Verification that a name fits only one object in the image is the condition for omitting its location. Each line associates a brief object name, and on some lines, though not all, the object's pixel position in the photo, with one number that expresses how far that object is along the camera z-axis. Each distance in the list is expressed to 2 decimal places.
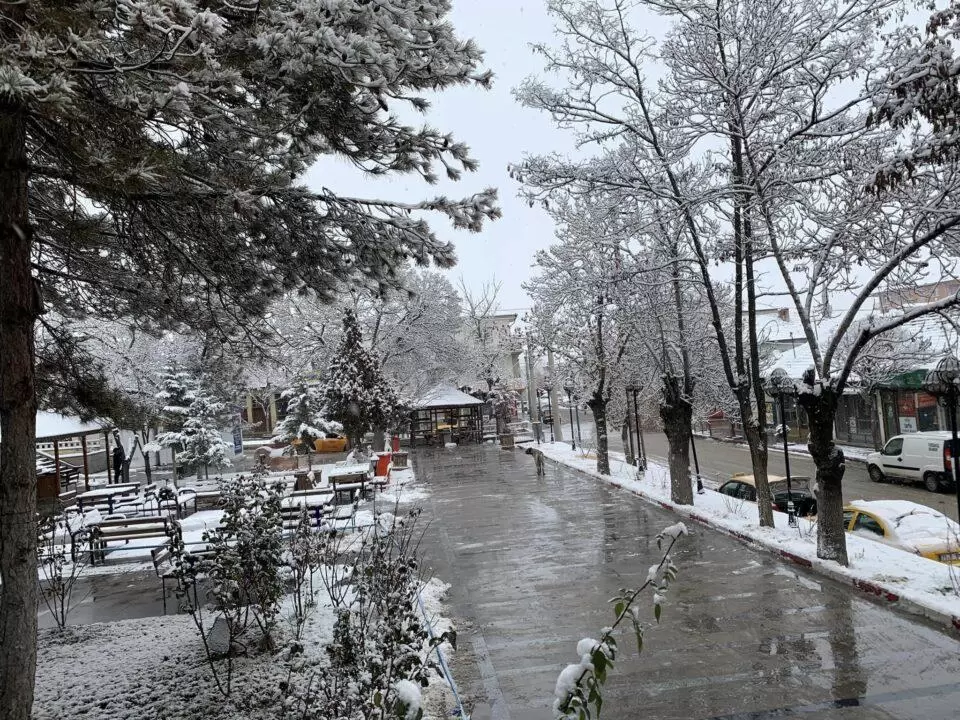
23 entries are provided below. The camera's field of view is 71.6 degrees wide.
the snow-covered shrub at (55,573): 7.75
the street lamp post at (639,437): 21.19
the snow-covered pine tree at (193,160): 4.62
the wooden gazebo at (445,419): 38.75
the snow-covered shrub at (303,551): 6.70
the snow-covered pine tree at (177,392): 29.05
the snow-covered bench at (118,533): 12.11
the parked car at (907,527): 10.28
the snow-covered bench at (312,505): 11.49
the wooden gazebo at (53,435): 19.16
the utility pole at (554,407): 33.92
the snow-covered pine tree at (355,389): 29.98
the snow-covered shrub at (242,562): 5.91
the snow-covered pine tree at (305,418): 30.95
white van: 19.55
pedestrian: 26.15
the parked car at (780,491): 14.93
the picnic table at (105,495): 17.33
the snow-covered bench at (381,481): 18.68
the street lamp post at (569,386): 29.39
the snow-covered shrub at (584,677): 2.74
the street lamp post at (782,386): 12.52
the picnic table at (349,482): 16.83
